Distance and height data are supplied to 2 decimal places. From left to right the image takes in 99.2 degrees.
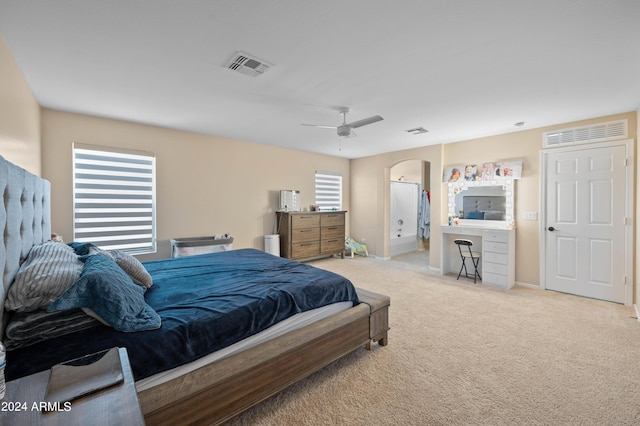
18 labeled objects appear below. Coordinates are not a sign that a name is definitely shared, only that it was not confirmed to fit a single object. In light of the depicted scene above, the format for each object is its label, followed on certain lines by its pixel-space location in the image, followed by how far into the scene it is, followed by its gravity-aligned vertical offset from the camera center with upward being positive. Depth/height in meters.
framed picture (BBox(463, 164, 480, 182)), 4.91 +0.69
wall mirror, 4.59 +0.14
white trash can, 5.48 -0.67
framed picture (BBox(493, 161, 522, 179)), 4.41 +0.68
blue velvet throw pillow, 1.37 -0.47
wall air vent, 3.58 +1.07
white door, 3.62 -0.16
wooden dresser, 5.57 -0.51
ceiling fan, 3.24 +1.04
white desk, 4.28 -0.68
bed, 1.35 -0.79
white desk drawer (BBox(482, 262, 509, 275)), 4.29 -0.92
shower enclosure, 7.24 -0.16
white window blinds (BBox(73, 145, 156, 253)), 3.69 +0.17
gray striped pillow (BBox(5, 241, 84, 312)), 1.29 -0.36
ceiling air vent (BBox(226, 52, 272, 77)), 2.23 +1.26
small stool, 4.60 -0.80
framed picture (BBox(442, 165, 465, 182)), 5.11 +0.71
